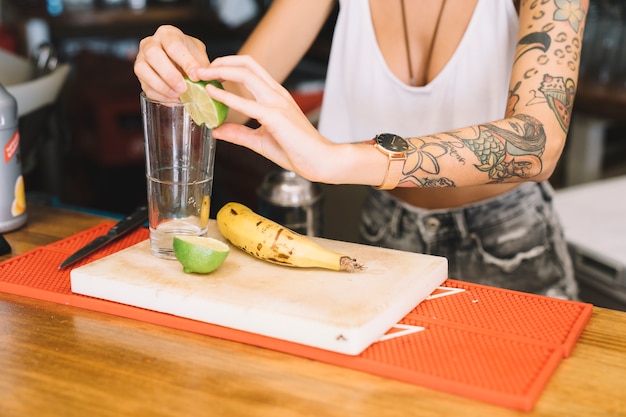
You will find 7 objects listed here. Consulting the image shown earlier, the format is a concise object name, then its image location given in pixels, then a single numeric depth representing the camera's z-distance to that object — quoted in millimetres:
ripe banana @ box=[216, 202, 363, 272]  1138
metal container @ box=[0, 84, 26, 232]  1428
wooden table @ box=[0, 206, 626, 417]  871
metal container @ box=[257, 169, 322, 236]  1930
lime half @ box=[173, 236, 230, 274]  1114
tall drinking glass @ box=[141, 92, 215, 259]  1199
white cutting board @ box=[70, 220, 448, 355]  994
